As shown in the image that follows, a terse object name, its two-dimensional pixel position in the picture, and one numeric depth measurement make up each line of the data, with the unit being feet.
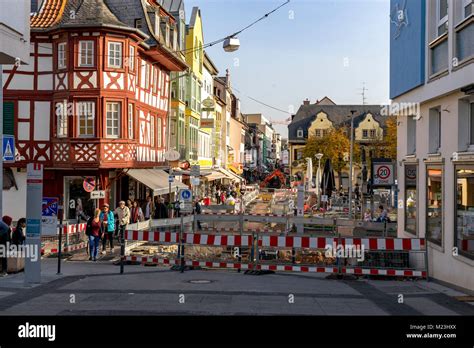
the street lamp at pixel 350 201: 103.64
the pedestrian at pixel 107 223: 67.46
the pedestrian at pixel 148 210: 100.07
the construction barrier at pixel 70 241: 65.57
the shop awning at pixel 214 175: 157.93
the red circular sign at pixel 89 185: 83.30
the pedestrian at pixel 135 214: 86.84
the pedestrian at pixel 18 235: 52.75
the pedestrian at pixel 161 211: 92.53
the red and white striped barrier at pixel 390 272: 49.08
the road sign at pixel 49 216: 49.39
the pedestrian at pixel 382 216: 77.46
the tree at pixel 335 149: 227.92
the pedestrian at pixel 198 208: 98.89
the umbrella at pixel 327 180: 105.19
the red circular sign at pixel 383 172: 72.79
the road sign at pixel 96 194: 76.89
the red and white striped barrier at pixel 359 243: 48.08
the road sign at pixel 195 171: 81.87
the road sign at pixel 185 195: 80.43
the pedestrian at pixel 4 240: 49.49
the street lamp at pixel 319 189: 131.56
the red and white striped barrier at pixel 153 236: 53.72
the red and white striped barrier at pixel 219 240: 51.80
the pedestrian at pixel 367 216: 94.96
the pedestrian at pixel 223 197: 155.55
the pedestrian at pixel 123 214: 71.26
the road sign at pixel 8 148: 57.82
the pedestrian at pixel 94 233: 61.21
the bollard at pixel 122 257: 51.44
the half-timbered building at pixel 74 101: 92.38
